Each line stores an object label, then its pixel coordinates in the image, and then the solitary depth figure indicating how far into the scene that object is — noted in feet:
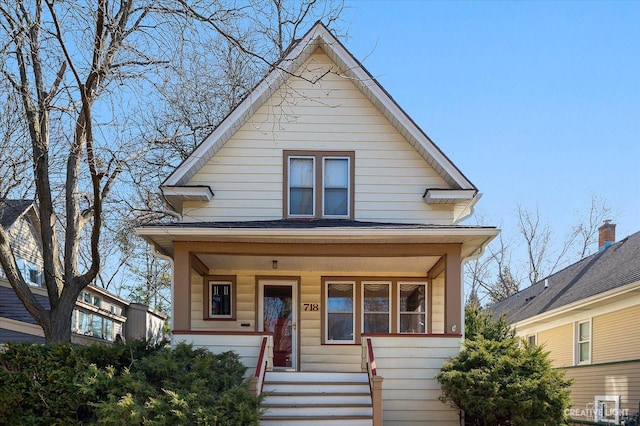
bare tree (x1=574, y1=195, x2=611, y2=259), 120.57
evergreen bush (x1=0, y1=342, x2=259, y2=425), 26.55
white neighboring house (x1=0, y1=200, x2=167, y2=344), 50.26
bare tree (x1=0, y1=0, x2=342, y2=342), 29.94
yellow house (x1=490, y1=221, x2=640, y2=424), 47.26
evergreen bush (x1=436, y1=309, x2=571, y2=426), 32.19
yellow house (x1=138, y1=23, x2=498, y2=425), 36.14
